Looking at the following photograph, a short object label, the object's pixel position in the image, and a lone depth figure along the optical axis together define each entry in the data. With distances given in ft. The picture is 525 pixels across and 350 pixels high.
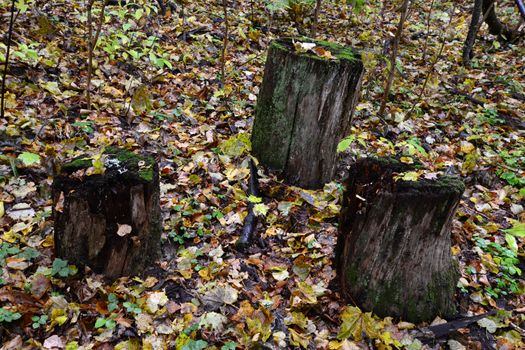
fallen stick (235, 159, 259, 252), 10.05
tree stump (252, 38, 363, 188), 11.48
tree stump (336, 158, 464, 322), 7.73
